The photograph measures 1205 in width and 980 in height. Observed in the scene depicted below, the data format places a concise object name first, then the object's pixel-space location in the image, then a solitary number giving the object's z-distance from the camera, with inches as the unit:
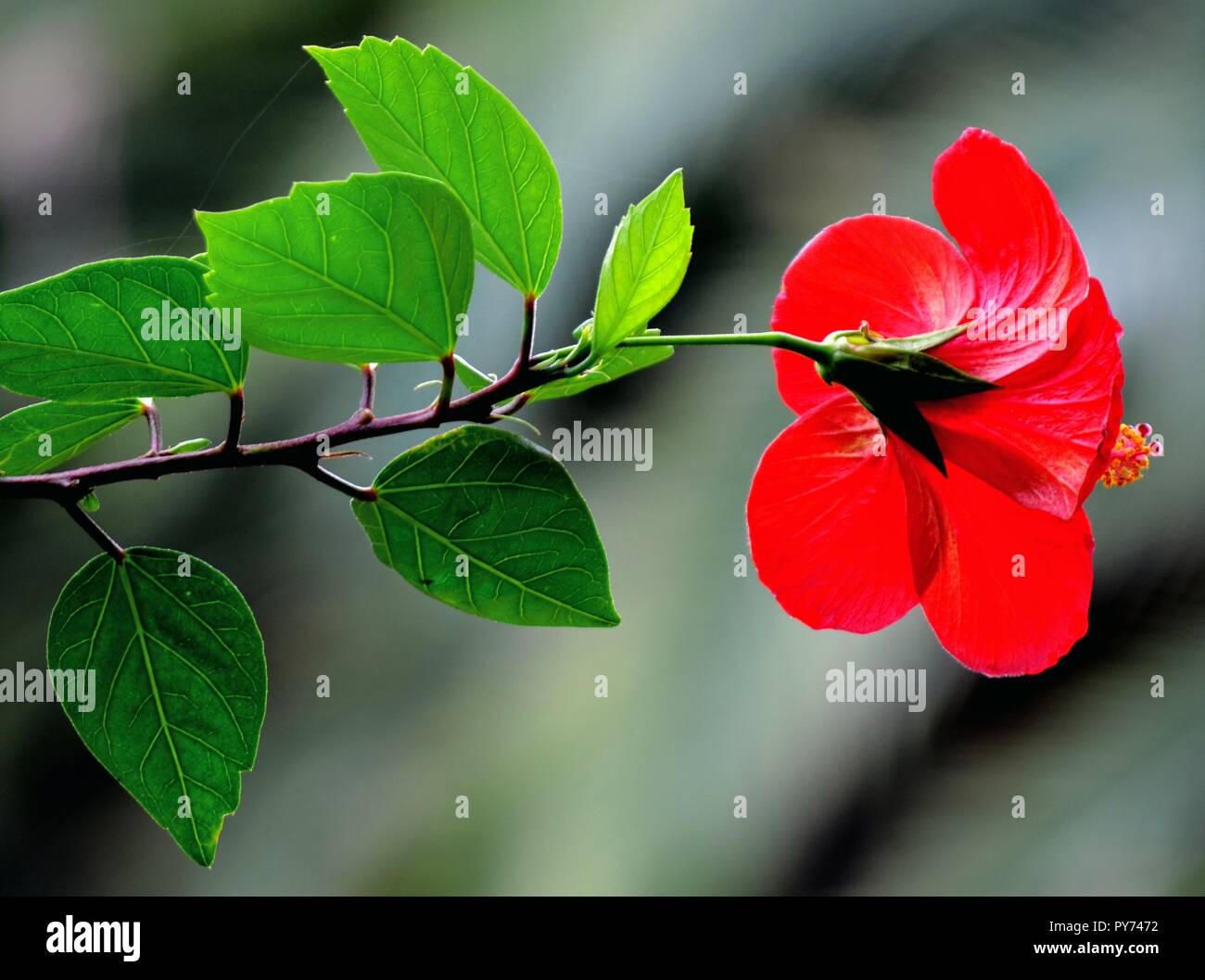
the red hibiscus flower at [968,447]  34.4
